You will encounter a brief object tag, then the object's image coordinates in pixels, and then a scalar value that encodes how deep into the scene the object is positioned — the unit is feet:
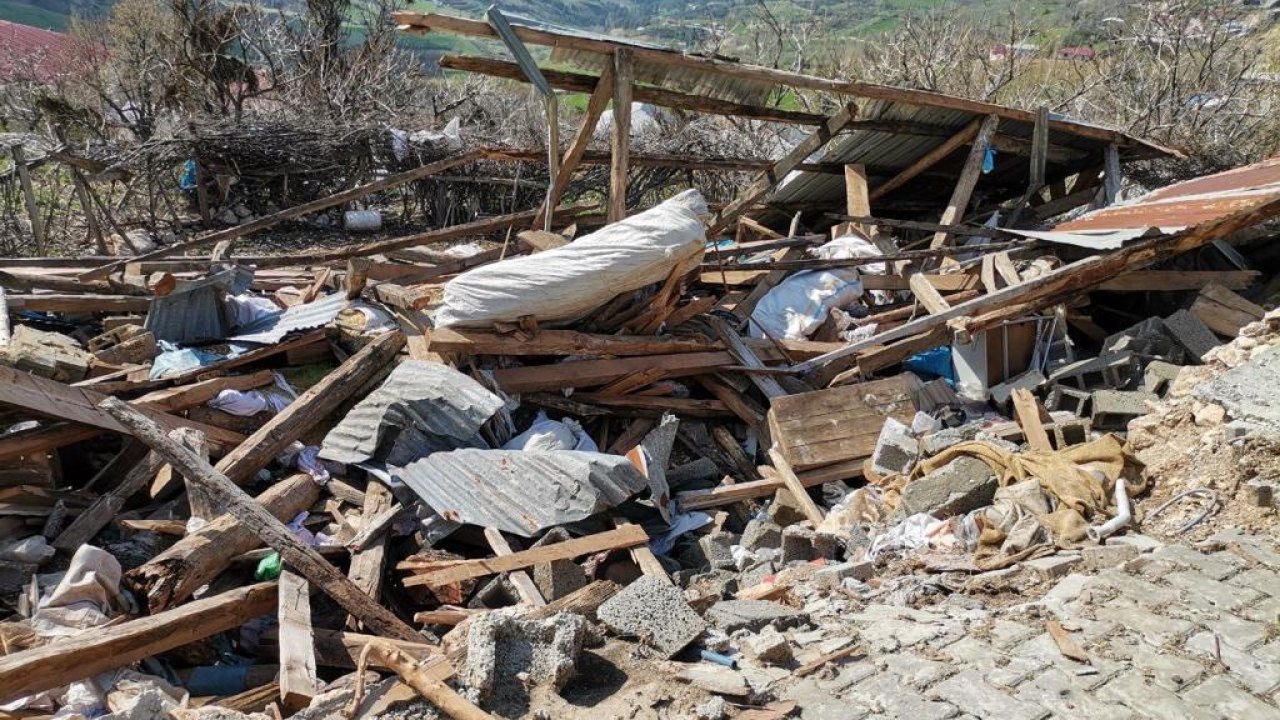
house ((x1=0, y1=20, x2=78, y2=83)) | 77.15
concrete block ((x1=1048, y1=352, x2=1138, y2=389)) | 22.09
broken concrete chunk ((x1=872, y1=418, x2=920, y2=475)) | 20.03
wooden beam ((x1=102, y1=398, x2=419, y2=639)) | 13.65
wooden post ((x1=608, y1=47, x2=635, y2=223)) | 21.89
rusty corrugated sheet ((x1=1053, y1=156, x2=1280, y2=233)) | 23.31
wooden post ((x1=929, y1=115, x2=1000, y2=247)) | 29.37
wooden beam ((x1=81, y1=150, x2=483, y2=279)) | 26.23
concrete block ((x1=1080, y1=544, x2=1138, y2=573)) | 14.42
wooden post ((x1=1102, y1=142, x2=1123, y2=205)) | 32.04
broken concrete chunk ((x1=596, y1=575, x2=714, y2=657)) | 12.17
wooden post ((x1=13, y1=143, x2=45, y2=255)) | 33.19
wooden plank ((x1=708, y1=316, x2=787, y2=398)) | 22.41
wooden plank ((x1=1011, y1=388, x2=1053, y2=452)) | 19.57
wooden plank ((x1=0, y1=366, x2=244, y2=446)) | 15.61
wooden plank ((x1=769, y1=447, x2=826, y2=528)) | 19.06
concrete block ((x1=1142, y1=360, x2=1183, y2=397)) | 20.75
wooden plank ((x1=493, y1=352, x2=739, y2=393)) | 19.88
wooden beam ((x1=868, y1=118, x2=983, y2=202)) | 30.07
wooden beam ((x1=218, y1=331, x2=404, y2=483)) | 17.17
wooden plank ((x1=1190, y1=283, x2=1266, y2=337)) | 22.94
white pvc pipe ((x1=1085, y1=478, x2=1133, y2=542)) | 15.38
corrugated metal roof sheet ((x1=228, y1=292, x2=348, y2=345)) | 21.07
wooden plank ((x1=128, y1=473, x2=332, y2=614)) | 13.80
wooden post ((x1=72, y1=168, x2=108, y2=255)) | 32.94
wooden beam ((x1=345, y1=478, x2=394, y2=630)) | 14.82
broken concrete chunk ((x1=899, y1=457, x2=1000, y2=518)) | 16.96
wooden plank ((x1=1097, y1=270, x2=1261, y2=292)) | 24.26
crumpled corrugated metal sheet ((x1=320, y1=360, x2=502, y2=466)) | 17.67
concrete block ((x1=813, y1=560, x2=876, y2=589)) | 14.99
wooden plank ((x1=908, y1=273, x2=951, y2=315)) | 24.03
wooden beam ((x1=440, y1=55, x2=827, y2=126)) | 21.33
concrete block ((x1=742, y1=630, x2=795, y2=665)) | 11.98
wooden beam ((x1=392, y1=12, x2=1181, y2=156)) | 19.33
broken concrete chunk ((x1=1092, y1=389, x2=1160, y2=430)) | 20.02
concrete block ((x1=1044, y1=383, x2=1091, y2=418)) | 21.83
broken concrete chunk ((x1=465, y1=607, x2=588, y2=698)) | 11.02
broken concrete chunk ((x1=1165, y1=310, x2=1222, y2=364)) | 22.04
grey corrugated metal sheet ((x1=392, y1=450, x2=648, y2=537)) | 16.37
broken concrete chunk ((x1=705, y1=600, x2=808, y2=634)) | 12.96
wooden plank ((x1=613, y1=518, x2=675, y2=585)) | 15.82
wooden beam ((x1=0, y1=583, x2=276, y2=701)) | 10.87
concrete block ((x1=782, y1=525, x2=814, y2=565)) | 17.03
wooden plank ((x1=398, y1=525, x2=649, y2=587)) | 15.23
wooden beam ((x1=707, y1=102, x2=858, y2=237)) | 27.04
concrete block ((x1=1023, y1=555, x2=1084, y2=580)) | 14.32
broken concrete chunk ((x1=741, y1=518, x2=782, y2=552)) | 17.89
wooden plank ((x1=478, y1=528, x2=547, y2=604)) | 14.74
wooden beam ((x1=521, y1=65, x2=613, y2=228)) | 22.36
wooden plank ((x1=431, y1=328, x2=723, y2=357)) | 19.07
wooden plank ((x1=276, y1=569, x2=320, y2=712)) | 11.72
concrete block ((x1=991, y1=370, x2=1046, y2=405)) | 22.66
